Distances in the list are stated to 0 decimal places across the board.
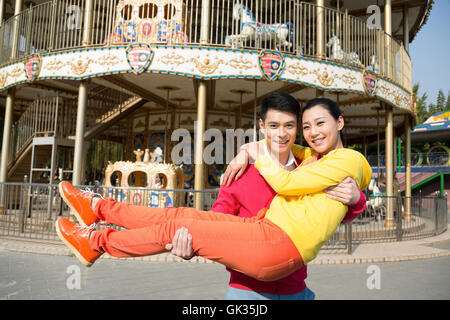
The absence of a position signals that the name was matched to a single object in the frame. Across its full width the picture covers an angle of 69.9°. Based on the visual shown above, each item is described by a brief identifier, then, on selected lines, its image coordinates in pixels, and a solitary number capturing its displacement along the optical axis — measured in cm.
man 178
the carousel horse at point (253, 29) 909
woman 158
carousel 839
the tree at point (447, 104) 4624
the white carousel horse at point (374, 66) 1033
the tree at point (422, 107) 4338
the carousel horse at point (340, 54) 981
